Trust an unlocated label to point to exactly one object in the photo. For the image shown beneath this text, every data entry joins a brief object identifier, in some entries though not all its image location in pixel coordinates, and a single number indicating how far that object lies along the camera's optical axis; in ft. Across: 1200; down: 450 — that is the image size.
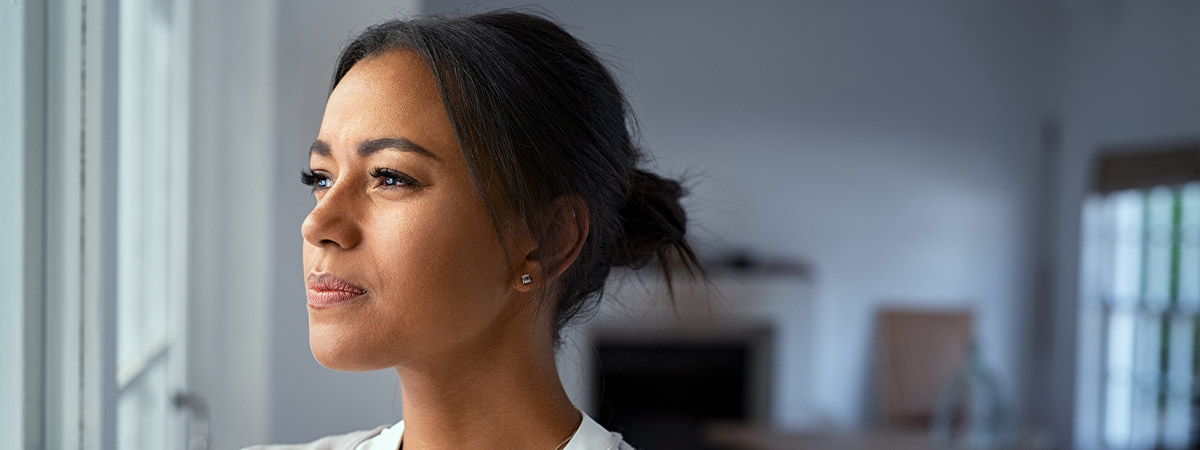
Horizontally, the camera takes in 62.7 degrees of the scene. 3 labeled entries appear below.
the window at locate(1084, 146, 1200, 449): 15.88
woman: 2.84
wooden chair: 17.87
